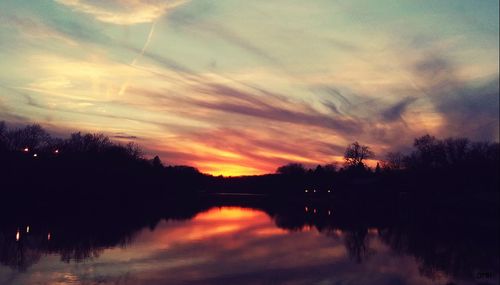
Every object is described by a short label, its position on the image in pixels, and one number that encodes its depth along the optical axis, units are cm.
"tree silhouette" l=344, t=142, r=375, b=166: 15350
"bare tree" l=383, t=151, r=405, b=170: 14762
